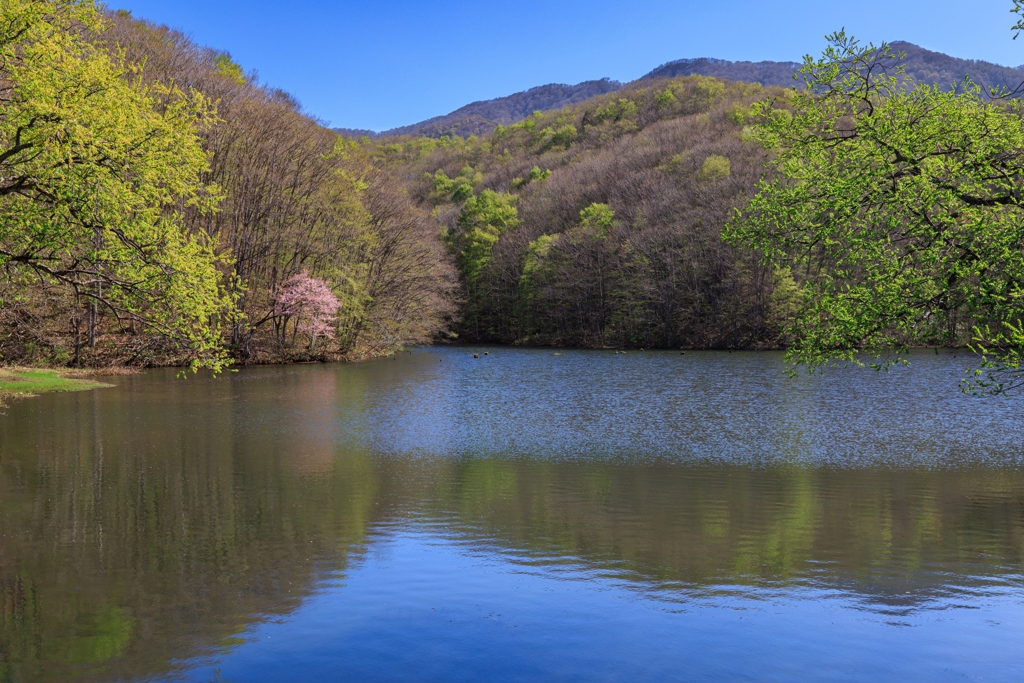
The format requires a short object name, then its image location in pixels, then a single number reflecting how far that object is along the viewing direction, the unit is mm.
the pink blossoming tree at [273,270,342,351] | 46250
